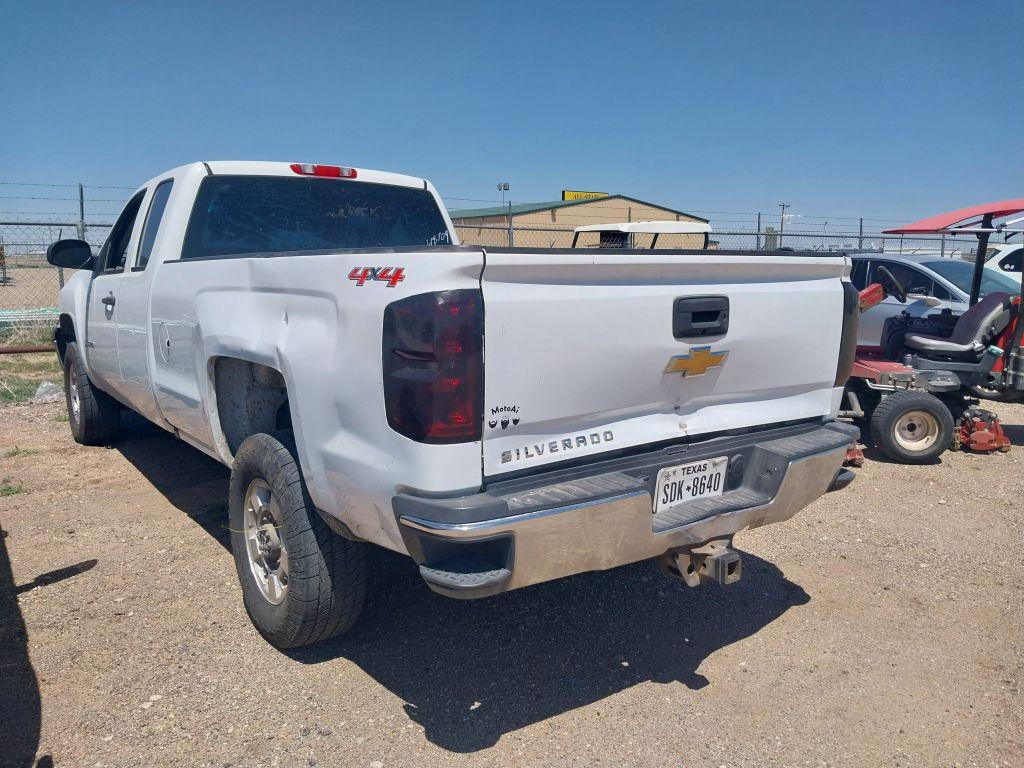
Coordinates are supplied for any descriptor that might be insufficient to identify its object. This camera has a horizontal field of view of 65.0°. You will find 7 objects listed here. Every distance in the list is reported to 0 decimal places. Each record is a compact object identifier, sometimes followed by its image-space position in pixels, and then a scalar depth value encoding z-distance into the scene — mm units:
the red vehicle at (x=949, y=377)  6844
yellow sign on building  41706
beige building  30297
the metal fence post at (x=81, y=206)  12844
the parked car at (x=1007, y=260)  10773
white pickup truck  2502
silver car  9070
